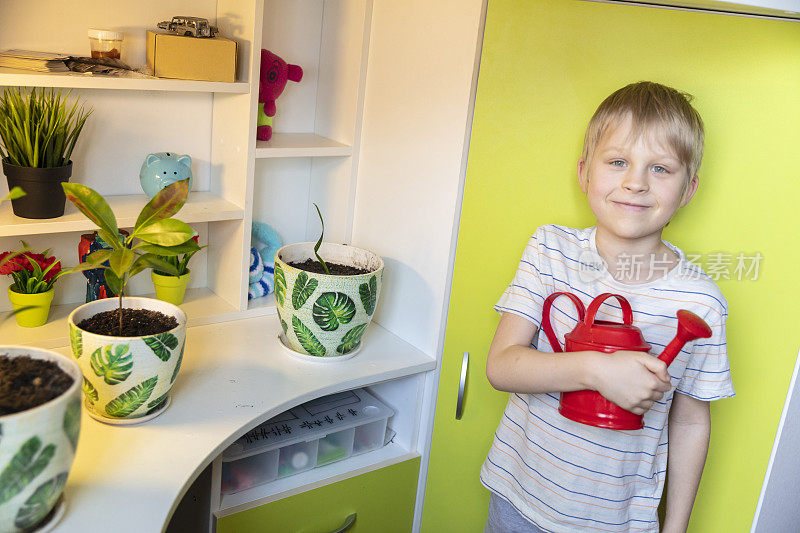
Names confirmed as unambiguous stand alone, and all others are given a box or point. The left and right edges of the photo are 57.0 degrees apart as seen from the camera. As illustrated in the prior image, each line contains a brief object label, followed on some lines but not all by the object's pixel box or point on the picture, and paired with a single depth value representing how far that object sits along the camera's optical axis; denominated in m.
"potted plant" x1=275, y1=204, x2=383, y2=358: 1.42
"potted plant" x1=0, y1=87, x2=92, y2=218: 1.31
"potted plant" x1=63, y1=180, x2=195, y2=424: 1.08
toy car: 1.46
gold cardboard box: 1.44
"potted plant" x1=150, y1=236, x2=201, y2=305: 1.59
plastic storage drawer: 1.46
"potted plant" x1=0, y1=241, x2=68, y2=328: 1.41
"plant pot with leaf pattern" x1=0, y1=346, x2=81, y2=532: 0.83
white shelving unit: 1.39
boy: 1.07
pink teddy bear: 1.61
